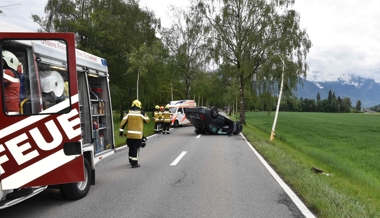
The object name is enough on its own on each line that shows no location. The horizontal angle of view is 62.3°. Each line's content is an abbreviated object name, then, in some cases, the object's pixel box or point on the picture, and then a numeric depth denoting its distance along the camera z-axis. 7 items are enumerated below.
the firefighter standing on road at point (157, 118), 20.55
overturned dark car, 19.02
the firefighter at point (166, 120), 20.06
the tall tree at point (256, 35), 27.70
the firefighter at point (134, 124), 8.44
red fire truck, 4.26
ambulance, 26.86
